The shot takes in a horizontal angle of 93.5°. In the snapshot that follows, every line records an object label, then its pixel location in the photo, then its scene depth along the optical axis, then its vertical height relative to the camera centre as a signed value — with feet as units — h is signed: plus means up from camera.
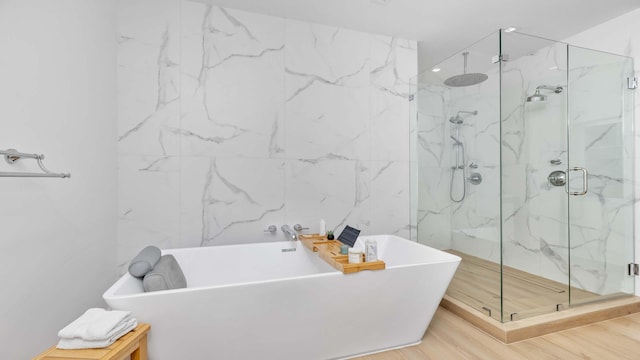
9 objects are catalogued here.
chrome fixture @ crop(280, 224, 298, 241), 8.48 -1.51
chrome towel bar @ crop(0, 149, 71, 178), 3.84 +0.28
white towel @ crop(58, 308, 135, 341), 4.16 -2.10
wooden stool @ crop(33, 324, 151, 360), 4.00 -2.37
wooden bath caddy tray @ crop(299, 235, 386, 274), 5.85 -1.68
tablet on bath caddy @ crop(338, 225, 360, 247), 7.58 -1.47
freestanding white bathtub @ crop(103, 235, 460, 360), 4.93 -2.43
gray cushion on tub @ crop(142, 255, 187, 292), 5.28 -1.84
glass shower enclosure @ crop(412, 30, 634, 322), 7.67 +0.19
